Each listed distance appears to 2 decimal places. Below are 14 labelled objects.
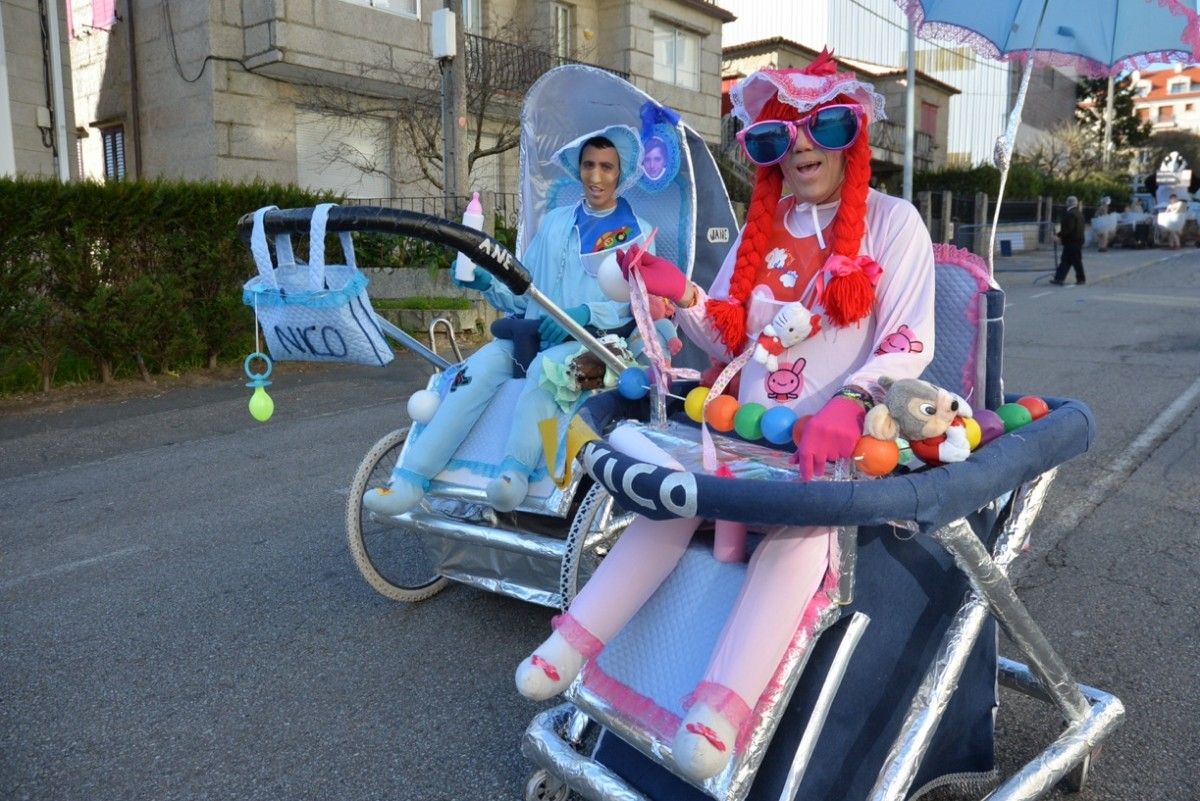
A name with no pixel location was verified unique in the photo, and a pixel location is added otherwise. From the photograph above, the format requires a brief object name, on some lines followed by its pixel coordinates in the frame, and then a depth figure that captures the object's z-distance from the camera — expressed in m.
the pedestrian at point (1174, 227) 31.20
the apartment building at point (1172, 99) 89.00
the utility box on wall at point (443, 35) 10.32
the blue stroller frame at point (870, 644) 1.90
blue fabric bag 2.87
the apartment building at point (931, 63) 32.41
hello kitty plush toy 2.47
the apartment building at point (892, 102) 28.38
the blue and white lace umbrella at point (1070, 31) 2.99
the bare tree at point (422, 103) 15.12
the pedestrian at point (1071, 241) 18.44
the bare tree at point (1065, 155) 40.12
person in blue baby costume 3.52
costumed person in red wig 2.00
